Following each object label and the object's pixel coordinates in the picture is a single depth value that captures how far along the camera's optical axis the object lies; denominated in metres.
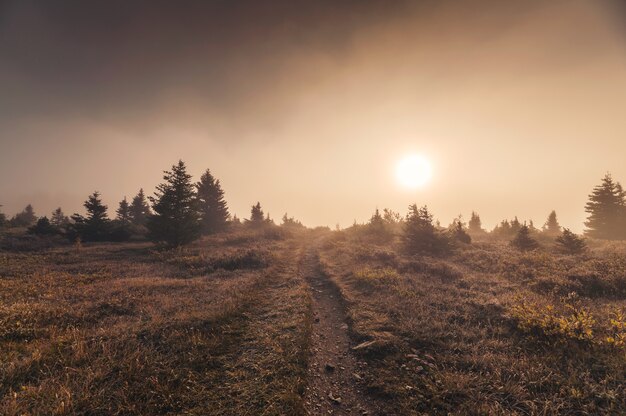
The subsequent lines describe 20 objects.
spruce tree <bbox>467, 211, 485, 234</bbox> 59.18
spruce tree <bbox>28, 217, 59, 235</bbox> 34.44
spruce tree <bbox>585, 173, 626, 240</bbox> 39.31
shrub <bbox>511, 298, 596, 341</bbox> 8.83
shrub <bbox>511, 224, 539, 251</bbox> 27.73
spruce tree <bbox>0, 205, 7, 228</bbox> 40.41
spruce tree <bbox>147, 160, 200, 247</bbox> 29.83
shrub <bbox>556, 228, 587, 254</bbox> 25.11
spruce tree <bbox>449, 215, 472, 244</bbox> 32.12
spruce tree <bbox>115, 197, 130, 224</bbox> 53.69
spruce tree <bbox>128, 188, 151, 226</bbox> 53.06
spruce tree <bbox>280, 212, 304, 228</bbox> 77.26
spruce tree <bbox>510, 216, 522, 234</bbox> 44.04
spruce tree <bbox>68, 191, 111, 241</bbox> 35.66
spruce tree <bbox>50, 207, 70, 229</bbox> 58.14
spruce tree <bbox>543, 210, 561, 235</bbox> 55.78
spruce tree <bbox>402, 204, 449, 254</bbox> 28.45
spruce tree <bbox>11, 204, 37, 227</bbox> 46.63
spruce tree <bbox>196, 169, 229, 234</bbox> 47.19
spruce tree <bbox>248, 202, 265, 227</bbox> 58.47
